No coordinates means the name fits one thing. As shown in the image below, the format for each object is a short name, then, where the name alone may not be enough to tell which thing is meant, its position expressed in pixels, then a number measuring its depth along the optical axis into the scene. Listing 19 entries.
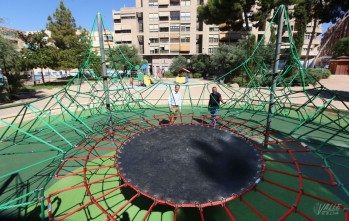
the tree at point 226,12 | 24.91
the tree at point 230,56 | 24.64
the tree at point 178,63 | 36.25
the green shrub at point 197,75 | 33.40
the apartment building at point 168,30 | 41.34
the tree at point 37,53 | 21.02
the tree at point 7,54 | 12.30
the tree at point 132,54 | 32.37
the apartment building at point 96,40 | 53.59
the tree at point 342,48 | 44.38
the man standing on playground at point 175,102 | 7.55
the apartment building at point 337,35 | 63.63
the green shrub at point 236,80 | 22.38
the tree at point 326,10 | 16.20
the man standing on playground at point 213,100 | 7.87
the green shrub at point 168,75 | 35.28
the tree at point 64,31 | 28.06
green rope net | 3.95
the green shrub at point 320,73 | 25.76
